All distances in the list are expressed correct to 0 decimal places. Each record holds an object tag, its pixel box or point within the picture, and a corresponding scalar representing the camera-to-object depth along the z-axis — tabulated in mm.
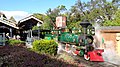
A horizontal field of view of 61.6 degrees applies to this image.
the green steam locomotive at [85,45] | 6955
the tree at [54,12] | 26158
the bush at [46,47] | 6283
